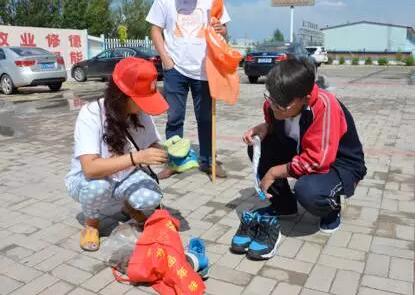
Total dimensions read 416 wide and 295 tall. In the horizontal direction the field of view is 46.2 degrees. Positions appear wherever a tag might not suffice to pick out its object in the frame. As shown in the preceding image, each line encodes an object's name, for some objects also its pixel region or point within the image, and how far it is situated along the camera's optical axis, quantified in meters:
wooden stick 4.27
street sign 32.28
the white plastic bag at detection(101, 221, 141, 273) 2.72
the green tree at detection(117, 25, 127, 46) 24.91
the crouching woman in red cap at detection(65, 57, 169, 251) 2.62
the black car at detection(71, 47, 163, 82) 16.25
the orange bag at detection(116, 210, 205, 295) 2.41
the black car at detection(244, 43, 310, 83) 14.36
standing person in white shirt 4.24
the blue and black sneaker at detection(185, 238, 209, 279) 2.56
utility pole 31.90
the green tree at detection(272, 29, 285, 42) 78.00
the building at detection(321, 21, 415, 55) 57.18
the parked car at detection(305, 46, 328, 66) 29.41
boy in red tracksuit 2.70
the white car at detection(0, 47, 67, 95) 12.55
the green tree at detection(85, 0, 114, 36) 28.58
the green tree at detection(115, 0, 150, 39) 34.91
